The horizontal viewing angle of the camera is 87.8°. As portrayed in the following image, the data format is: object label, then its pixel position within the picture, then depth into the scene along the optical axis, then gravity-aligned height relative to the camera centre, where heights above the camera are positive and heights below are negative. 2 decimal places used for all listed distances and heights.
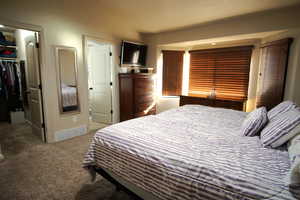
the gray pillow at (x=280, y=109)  1.64 -0.32
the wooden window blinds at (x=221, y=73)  3.77 +0.15
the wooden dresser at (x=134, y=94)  3.92 -0.42
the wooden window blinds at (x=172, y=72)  4.49 +0.17
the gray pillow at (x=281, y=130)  1.27 -0.43
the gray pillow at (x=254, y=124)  1.57 -0.46
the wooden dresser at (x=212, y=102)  3.64 -0.59
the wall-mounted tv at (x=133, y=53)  4.00 +0.65
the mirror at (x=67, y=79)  3.04 -0.04
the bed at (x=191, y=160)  0.91 -0.57
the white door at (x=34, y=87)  2.90 -0.20
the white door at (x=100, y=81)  4.02 -0.11
